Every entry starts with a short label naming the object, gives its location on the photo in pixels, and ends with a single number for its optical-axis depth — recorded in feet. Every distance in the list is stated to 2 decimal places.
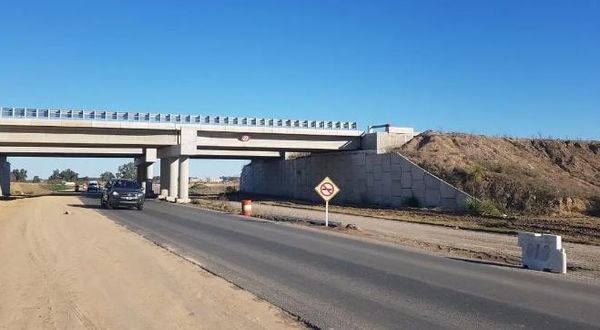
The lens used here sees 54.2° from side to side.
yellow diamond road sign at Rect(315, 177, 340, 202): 89.25
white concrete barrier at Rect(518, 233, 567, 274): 43.29
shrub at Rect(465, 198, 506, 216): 107.34
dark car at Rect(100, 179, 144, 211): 118.21
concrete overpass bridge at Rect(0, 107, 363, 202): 154.61
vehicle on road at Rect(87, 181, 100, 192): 307.99
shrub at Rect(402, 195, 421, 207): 131.44
